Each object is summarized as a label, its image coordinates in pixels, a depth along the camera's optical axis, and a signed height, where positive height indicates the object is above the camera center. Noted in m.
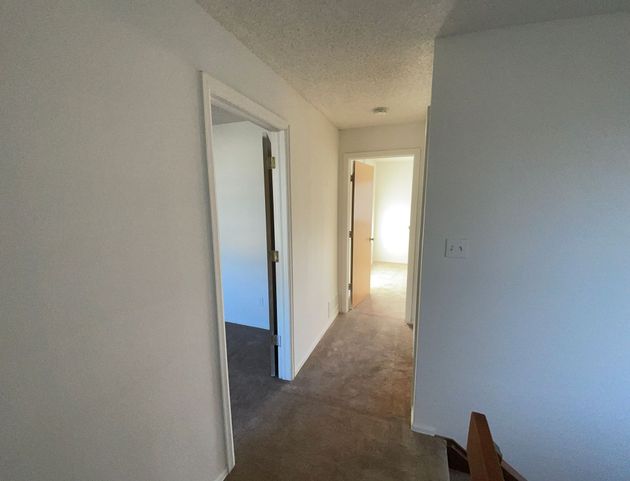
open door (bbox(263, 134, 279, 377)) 2.02 -0.41
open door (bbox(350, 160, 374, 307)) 3.63 -0.42
